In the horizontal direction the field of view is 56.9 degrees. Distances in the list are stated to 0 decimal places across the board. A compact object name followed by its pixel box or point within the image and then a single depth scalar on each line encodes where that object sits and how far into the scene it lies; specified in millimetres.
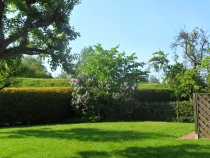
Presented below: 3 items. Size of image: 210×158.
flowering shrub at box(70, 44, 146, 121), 13407
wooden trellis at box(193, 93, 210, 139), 6749
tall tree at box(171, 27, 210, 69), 16452
